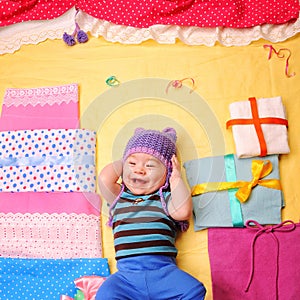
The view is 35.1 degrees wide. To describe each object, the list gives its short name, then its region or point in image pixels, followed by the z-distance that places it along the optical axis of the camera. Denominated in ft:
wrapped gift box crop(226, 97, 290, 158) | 4.82
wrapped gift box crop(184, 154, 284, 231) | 4.73
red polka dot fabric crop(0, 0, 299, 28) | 5.44
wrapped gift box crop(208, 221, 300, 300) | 4.43
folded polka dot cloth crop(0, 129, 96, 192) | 5.13
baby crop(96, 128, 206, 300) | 4.28
